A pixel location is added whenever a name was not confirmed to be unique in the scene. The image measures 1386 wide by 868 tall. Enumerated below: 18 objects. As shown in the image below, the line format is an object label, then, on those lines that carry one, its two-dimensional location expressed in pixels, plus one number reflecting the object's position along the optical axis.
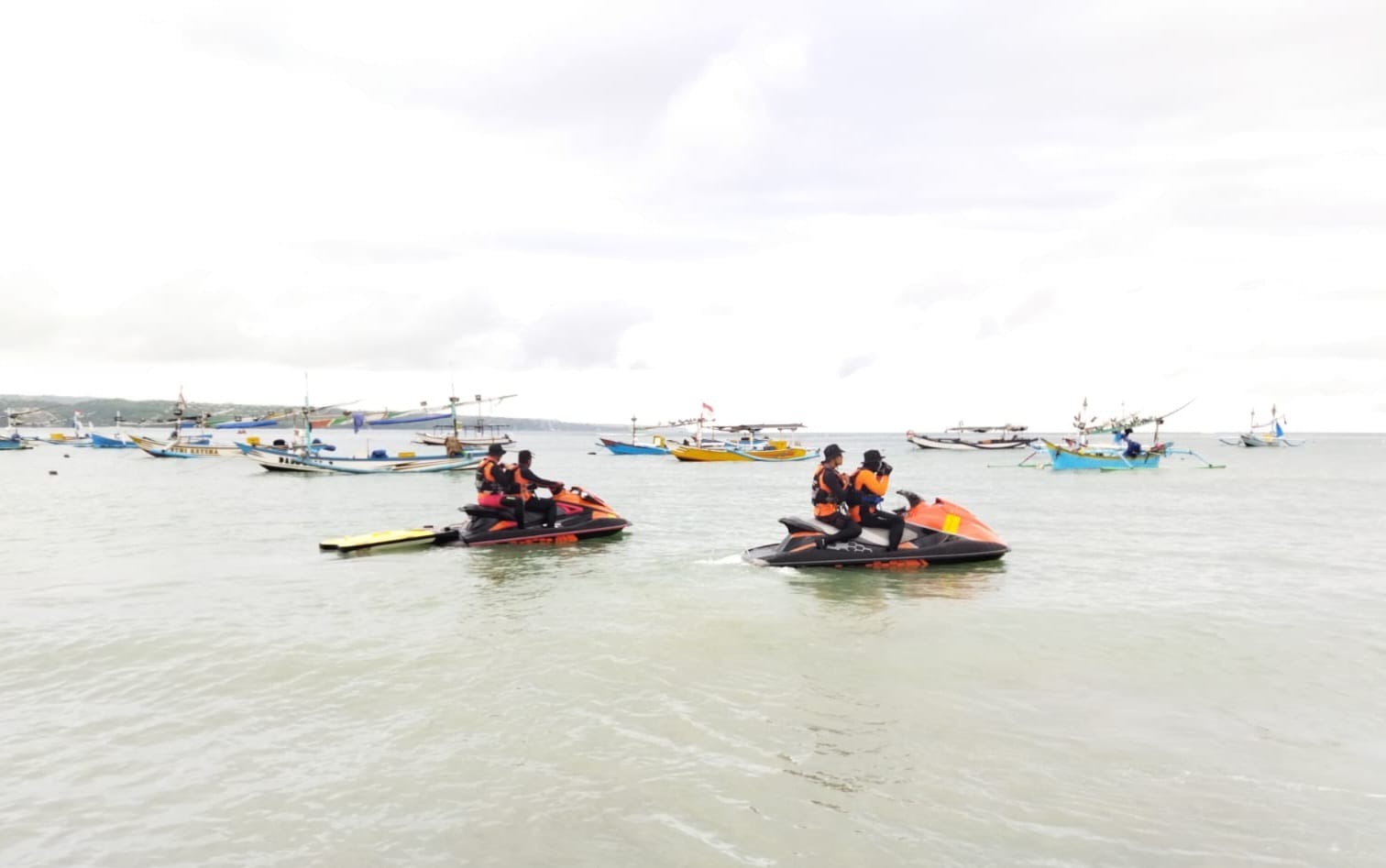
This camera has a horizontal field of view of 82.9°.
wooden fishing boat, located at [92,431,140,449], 100.38
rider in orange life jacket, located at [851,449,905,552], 14.74
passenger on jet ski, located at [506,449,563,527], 18.42
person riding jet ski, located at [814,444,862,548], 15.21
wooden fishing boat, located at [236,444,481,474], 51.50
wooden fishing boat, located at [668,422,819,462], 75.12
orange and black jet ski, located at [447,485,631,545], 18.56
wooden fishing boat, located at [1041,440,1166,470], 52.59
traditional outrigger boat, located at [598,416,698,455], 93.84
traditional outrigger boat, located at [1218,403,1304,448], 130.88
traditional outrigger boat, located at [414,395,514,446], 65.19
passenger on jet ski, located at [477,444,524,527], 18.50
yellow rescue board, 18.38
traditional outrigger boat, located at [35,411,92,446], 113.00
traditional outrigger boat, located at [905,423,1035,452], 107.88
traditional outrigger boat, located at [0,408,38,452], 94.62
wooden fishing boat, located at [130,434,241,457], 73.50
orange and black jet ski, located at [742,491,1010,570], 15.42
